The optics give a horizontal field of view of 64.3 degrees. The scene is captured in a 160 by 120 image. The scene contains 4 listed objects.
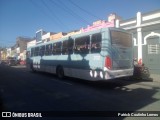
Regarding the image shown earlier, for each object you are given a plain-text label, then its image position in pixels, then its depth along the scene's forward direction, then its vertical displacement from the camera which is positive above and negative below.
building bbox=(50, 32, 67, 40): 22.48 +4.39
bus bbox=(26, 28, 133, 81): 6.83 +0.24
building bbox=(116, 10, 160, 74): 11.34 +1.93
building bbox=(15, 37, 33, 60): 49.19 +5.85
